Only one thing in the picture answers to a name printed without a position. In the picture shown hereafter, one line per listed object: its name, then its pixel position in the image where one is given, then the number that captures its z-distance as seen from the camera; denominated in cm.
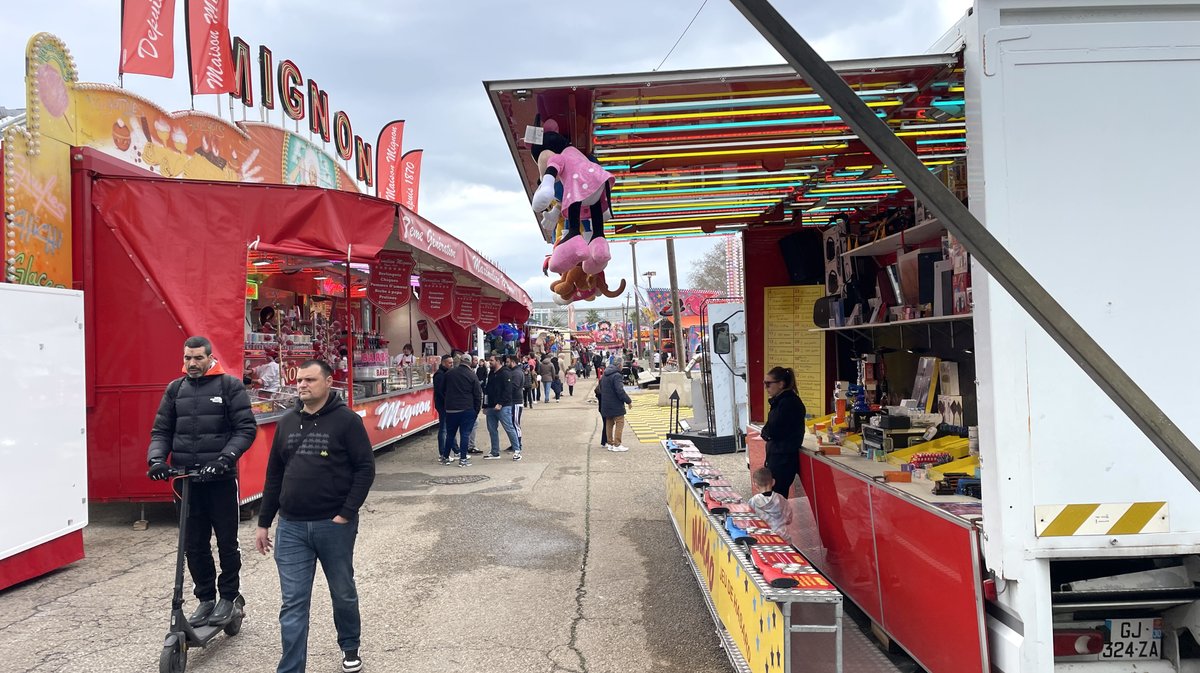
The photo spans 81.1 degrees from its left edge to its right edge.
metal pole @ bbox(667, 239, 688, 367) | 2020
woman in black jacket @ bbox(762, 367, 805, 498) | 536
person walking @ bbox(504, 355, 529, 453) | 1233
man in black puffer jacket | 438
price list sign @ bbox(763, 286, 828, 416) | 707
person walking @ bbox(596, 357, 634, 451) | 1280
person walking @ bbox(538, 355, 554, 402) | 2514
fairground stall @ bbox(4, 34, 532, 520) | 674
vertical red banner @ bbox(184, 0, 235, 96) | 1295
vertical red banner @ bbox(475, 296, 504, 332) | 1608
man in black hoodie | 368
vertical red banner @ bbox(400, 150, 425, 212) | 2339
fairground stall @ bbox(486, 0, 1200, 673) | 262
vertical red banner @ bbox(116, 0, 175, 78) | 1117
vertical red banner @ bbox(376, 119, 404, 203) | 2189
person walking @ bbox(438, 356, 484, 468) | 1111
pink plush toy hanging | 365
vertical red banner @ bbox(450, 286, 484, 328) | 1480
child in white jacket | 542
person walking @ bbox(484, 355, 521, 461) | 1194
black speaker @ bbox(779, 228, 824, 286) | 694
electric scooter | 384
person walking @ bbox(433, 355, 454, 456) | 1126
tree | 5741
